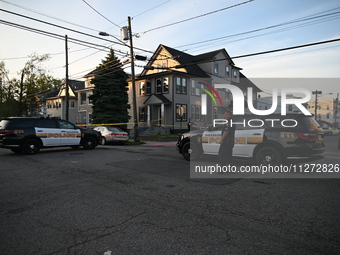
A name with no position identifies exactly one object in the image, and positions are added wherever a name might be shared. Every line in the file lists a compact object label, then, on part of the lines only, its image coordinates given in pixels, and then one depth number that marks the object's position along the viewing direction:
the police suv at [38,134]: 11.46
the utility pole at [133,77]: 18.42
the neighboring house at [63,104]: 45.25
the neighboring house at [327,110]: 77.94
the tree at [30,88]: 39.50
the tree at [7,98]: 37.38
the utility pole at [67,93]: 23.33
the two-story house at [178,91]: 28.84
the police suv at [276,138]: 7.45
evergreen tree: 26.73
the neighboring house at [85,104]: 39.34
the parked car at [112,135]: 18.09
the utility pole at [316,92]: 58.00
